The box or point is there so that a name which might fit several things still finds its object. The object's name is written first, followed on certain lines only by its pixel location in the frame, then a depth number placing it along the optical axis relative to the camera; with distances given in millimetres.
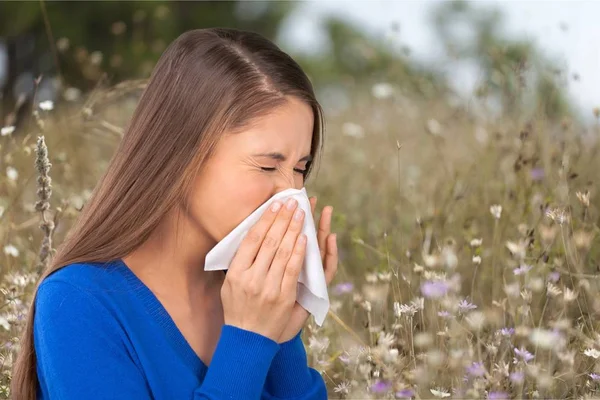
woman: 3510
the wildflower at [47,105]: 5531
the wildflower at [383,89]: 8405
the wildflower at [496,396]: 3811
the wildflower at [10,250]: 5195
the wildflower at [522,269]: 4273
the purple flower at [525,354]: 3936
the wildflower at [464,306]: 4141
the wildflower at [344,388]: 4008
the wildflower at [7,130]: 5410
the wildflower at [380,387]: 3877
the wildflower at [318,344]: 4355
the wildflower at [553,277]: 4631
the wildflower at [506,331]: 4041
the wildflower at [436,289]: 4195
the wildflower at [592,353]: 4066
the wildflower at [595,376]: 4012
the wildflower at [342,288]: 5169
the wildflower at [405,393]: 3881
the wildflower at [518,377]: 3761
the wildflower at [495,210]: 4849
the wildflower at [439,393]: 3830
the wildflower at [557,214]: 4245
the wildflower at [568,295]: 3977
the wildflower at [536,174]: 6379
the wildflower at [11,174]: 5535
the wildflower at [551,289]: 4195
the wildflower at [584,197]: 4312
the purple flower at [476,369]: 3846
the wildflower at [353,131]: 9380
